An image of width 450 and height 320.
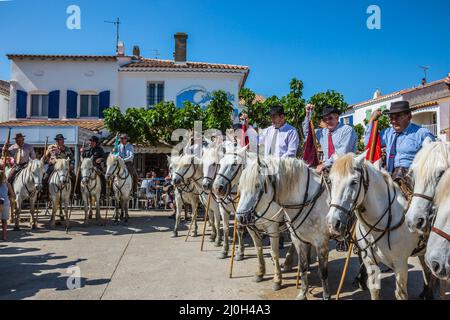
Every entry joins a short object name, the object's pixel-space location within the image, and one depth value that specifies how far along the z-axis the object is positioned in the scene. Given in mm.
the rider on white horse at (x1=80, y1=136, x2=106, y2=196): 10836
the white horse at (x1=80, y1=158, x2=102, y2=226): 9812
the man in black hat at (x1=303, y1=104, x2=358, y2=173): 5047
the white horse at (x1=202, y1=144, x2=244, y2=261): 6109
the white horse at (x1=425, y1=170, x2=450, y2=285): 2371
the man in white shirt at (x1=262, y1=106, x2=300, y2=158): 5582
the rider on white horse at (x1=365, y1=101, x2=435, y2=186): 4145
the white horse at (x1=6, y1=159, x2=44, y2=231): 9086
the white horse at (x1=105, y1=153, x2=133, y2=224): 10164
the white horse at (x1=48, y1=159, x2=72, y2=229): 9312
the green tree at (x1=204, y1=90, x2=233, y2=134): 13617
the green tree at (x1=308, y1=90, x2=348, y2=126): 14109
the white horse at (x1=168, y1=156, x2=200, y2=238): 8023
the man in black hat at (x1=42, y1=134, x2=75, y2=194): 10201
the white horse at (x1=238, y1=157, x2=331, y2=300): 4164
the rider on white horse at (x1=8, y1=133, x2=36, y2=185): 9984
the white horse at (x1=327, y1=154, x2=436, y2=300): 3320
